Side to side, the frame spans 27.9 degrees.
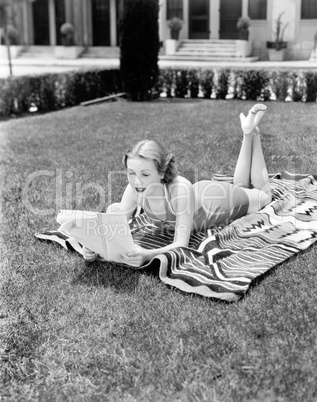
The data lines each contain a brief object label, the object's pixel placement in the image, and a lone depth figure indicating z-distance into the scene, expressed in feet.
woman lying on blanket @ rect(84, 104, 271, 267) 14.11
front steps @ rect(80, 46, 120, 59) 91.81
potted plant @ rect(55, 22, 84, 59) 91.35
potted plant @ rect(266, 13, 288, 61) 80.83
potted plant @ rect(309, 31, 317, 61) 79.20
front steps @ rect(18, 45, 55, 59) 95.20
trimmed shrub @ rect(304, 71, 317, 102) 42.60
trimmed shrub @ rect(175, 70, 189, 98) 48.60
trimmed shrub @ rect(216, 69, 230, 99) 46.80
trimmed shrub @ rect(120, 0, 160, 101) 45.24
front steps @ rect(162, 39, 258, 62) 80.89
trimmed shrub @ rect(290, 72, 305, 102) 43.34
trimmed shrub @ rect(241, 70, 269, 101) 45.27
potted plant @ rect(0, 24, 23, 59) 93.59
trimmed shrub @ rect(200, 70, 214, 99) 47.57
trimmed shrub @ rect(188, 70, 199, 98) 48.24
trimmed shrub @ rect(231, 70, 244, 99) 46.42
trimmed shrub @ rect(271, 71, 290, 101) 43.83
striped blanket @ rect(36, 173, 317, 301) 12.88
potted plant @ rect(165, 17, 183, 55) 85.25
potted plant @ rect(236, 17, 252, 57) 81.10
